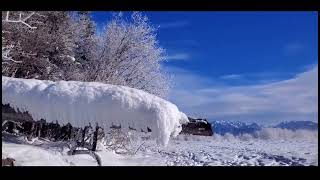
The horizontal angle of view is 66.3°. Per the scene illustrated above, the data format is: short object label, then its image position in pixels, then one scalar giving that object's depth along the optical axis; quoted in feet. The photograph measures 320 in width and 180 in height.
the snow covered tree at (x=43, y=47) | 24.35
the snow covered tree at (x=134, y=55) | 31.42
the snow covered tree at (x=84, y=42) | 30.76
